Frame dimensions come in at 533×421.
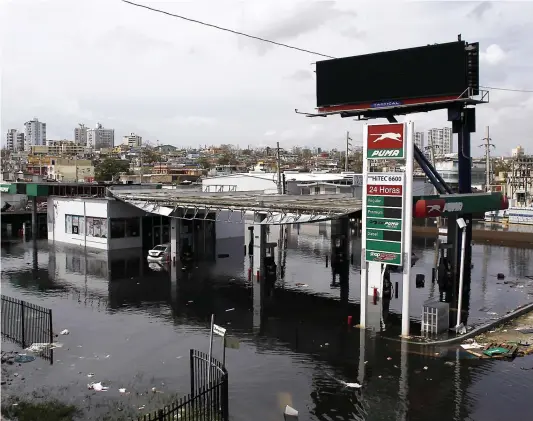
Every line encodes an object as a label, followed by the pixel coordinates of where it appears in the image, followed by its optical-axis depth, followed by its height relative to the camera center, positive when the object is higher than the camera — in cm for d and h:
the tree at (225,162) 19275 +641
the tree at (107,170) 11183 +190
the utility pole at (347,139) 8171 +623
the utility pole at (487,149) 6381 +394
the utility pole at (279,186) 4932 -63
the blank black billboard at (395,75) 2244 +473
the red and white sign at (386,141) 1867 +141
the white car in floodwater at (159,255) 3600 -513
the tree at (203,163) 17625 +567
